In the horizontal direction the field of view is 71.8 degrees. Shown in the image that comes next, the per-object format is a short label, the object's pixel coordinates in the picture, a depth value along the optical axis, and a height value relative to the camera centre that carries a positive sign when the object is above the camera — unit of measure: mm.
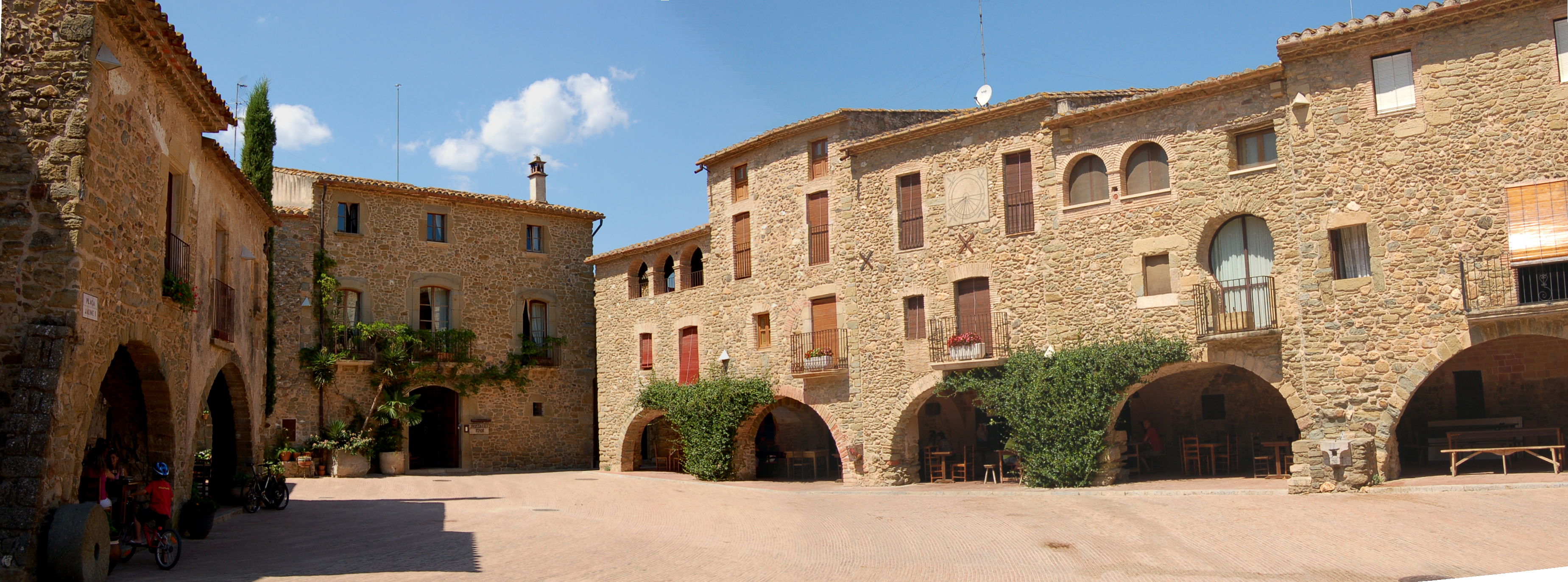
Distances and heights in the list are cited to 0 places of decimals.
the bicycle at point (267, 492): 17625 -1348
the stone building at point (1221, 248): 16844 +2555
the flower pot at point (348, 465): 28469 -1494
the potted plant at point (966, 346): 22141 +874
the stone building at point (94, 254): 9633 +1637
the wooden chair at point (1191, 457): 21953 -1527
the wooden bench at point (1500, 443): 16797 -1171
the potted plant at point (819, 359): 24875 +790
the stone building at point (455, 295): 29500 +3198
